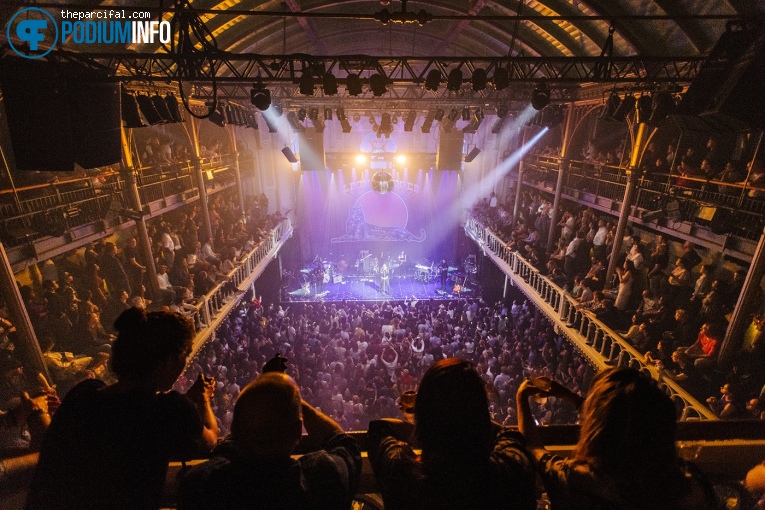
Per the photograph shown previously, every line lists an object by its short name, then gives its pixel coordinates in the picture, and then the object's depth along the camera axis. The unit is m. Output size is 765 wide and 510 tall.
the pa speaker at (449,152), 20.98
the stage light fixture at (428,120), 15.94
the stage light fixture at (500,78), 8.23
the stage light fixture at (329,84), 8.27
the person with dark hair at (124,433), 1.60
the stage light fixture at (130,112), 7.95
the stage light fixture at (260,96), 8.45
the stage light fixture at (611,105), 8.85
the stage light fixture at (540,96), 8.89
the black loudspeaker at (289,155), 21.11
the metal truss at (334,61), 7.22
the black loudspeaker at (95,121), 5.99
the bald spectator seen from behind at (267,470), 1.42
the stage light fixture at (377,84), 8.28
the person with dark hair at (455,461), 1.46
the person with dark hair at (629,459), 1.48
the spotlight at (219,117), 10.47
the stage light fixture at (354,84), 8.42
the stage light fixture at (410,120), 15.74
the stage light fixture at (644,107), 8.39
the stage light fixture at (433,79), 8.47
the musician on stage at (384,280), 21.19
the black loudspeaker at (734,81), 5.52
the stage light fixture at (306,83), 8.20
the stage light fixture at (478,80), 8.34
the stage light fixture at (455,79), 8.45
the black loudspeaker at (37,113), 5.50
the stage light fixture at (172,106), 8.34
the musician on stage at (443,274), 20.83
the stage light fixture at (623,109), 8.61
